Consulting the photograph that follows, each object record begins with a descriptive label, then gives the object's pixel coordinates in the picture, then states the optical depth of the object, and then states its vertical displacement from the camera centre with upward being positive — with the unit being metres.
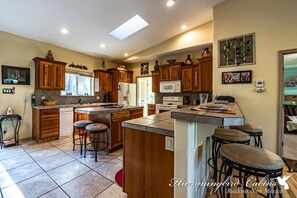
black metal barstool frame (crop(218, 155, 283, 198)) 1.06 -0.55
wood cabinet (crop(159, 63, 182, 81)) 5.12 +0.95
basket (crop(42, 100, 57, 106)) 4.29 -0.13
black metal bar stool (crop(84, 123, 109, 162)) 2.81 -0.62
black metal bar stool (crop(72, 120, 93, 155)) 3.10 -0.58
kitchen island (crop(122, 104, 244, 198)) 1.15 -0.52
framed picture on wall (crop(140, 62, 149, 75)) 6.52 +1.33
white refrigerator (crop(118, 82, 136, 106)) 6.11 +0.20
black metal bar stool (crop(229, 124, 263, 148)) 2.01 -0.44
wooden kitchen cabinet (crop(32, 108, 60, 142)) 3.85 -0.72
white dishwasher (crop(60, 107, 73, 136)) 4.26 -0.69
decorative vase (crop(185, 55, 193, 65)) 4.98 +1.26
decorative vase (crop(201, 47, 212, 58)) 4.39 +1.35
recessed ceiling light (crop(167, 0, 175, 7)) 3.31 +2.18
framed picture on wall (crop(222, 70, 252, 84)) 3.23 +0.48
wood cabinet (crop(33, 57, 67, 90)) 4.07 +0.69
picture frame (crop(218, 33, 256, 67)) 3.23 +1.09
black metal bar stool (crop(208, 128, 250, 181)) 1.71 -0.46
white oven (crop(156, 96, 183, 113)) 5.25 -0.22
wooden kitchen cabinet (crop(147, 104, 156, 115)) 5.81 -0.44
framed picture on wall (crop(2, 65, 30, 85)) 3.69 +0.59
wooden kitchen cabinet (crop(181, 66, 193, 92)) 4.86 +0.64
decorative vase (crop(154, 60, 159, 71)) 5.92 +1.29
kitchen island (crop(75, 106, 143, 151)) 3.17 -0.49
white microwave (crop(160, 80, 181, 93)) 5.13 +0.42
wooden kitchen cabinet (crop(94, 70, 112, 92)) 5.82 +0.74
